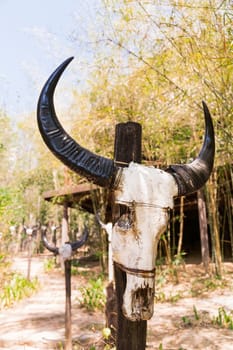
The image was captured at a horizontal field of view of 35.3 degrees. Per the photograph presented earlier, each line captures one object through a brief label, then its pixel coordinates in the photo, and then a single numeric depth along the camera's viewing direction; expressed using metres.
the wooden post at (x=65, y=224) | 10.27
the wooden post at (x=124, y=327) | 1.48
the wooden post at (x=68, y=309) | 3.15
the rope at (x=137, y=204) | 1.46
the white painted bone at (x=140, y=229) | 1.39
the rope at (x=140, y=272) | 1.40
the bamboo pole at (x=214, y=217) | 6.54
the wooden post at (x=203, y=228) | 7.24
